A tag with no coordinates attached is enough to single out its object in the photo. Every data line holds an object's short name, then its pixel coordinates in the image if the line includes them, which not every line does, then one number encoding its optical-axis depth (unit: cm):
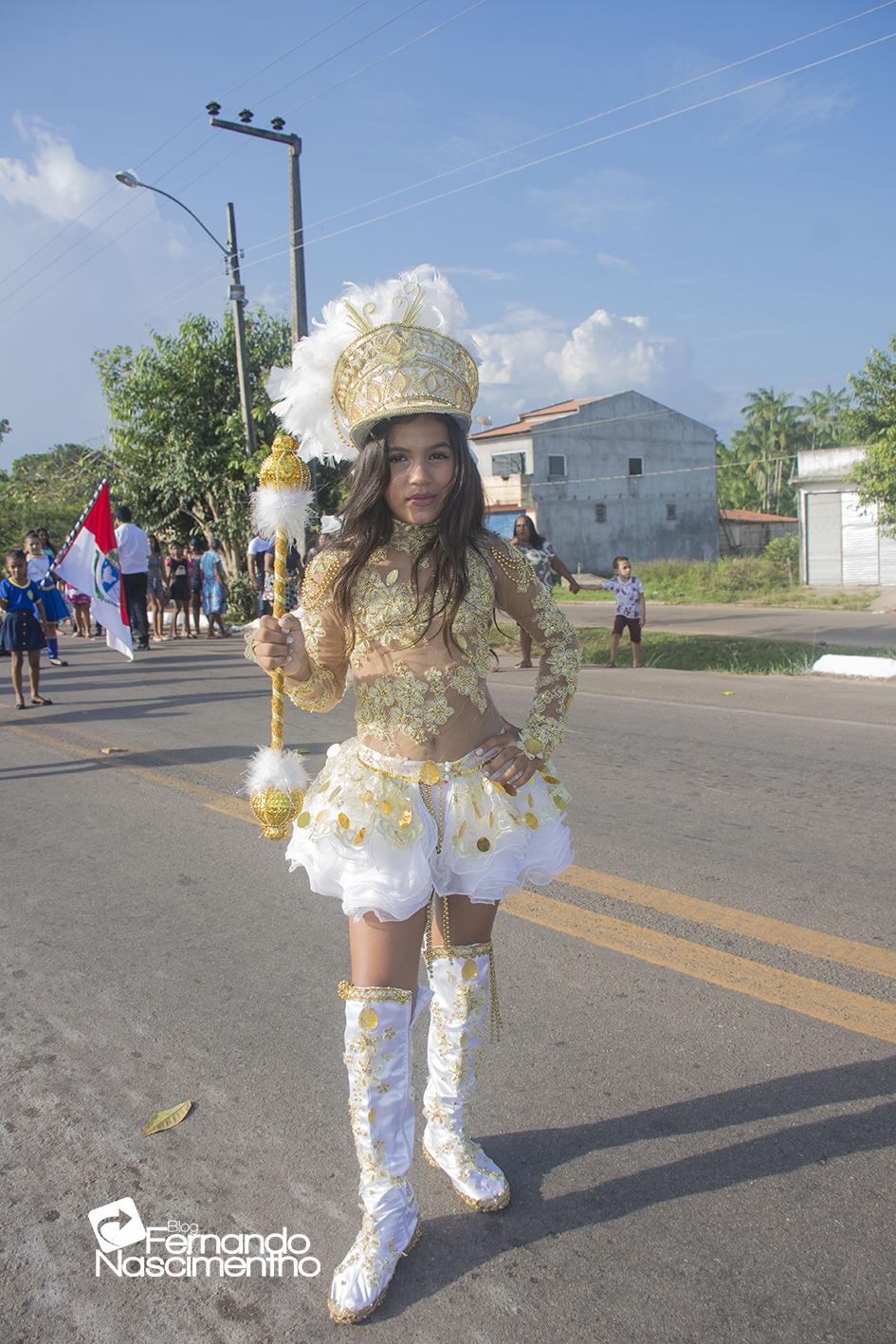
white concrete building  2892
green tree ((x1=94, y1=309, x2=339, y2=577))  2189
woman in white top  1173
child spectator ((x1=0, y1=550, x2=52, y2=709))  1036
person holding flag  1542
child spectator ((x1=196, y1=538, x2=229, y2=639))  1758
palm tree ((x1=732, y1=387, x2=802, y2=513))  5834
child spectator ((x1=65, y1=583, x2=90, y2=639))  1961
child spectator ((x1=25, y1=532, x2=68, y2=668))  1174
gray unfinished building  4559
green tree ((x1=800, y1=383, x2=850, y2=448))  5888
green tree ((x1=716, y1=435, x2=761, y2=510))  5734
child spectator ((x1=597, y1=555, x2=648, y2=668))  1216
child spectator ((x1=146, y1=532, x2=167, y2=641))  1823
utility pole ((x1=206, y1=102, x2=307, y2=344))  1741
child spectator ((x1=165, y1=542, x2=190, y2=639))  1781
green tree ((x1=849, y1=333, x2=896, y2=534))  1881
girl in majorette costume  233
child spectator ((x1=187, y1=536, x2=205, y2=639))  1855
